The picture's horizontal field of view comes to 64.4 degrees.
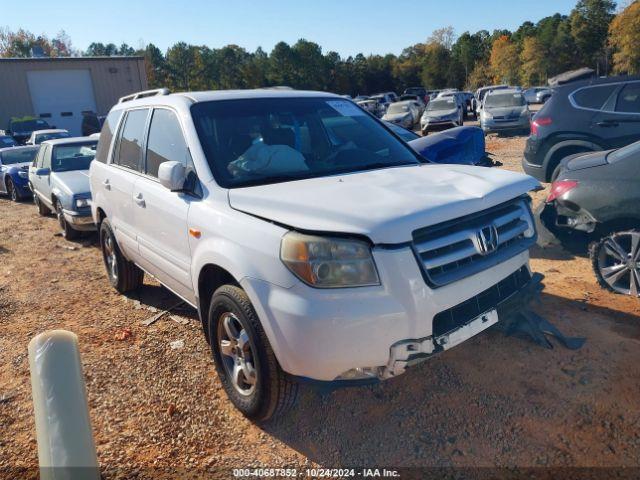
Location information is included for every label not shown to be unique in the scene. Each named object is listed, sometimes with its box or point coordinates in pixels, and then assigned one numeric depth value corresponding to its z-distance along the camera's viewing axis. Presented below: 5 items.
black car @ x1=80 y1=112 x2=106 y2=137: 22.42
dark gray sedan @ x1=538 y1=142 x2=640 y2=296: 4.30
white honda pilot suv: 2.42
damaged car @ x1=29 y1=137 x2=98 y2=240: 7.51
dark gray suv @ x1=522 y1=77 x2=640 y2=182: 7.23
